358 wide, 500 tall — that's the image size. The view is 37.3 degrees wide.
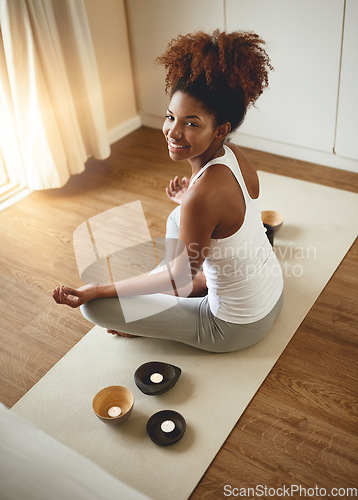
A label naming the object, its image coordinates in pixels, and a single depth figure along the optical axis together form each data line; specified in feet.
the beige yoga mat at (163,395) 5.02
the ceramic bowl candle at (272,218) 7.70
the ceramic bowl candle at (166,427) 5.16
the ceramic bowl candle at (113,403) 5.31
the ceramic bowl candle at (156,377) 5.59
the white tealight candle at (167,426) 5.21
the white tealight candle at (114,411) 5.36
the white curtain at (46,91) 8.00
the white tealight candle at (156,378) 5.67
